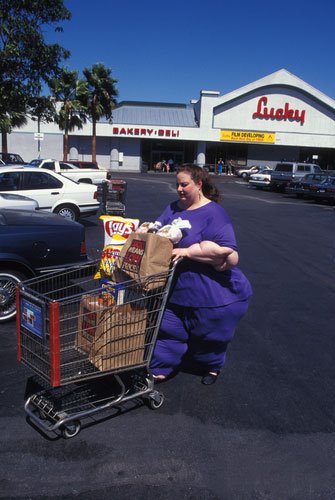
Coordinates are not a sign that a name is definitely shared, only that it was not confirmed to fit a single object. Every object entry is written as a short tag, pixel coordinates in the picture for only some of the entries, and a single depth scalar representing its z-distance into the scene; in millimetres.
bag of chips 3732
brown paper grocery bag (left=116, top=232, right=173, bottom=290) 3314
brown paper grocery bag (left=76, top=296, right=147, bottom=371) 3293
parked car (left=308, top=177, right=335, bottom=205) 22672
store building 48688
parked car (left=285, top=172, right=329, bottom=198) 24822
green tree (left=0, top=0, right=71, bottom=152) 11422
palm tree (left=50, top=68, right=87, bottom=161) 34656
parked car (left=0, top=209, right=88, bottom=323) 5234
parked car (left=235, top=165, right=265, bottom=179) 45491
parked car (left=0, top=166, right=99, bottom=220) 11469
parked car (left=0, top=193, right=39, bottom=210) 9188
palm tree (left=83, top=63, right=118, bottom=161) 37184
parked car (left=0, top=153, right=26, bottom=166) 29530
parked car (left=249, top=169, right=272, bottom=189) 31605
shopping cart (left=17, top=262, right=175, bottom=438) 3168
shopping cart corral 7926
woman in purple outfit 3551
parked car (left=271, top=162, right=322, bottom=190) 29094
